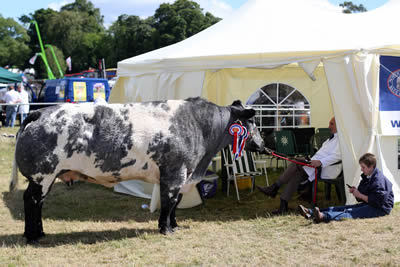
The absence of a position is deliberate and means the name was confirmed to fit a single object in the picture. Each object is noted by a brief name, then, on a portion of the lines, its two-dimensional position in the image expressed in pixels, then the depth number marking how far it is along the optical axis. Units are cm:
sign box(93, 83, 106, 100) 2094
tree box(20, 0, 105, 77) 5444
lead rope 662
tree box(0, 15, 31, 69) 5031
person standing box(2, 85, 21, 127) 1727
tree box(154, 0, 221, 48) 4347
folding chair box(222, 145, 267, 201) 776
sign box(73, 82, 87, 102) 2012
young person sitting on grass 589
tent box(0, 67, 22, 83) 1914
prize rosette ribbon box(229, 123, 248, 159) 603
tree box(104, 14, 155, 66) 4606
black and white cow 505
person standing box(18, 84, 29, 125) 1740
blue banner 653
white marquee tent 643
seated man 666
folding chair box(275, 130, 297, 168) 939
